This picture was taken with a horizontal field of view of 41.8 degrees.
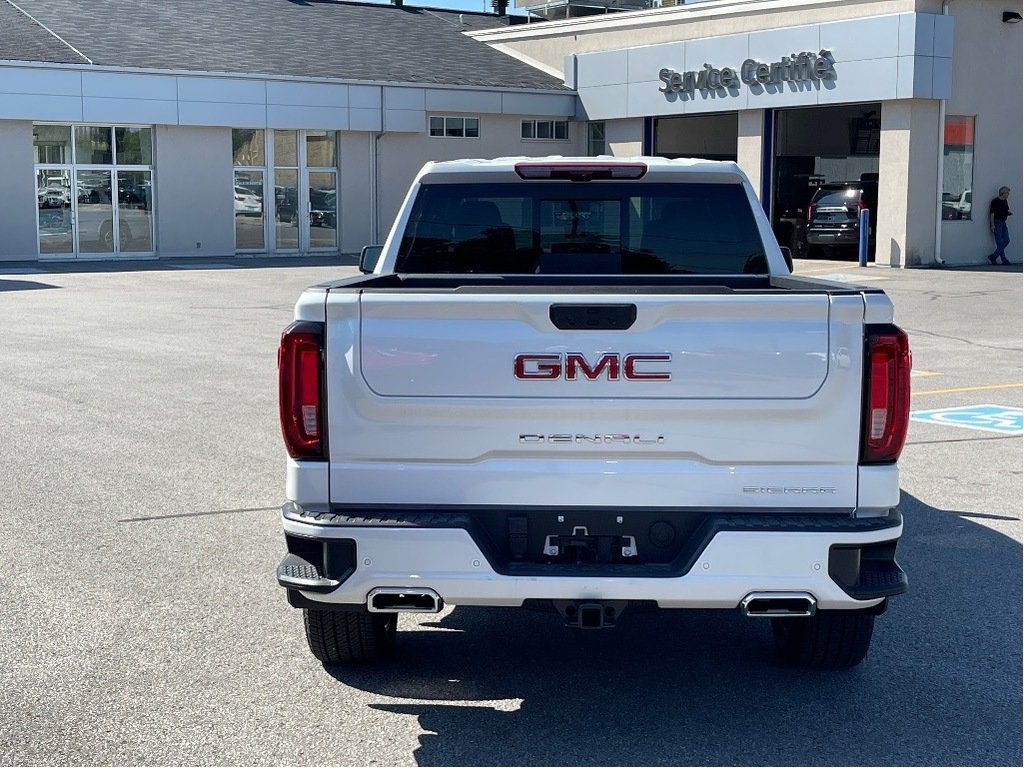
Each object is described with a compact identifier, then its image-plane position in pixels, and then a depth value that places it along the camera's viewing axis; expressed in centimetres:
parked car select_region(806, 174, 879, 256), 3323
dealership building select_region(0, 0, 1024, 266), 3186
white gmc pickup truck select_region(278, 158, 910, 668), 445
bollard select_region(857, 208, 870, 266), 3140
